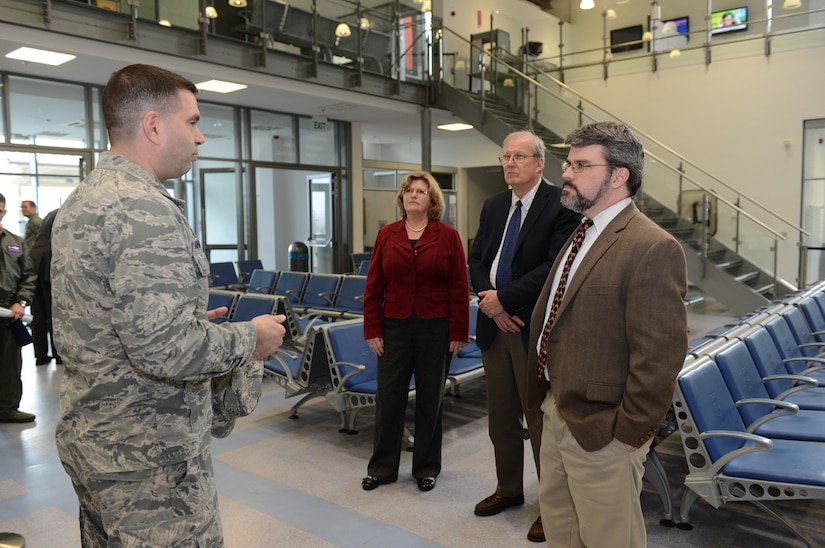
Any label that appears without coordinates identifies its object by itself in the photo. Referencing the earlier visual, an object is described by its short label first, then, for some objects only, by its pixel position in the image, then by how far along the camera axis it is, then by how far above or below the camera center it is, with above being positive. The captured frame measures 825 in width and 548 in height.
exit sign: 11.83 +2.01
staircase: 8.29 -0.69
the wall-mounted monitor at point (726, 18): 12.72 +4.46
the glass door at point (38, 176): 8.02 +0.70
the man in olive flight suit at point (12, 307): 4.35 -0.57
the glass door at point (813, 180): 10.59 +0.71
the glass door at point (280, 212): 14.45 +0.32
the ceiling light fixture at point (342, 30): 9.48 +3.08
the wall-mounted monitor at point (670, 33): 12.51 +4.00
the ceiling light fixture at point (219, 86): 8.70 +2.06
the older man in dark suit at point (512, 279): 2.74 -0.26
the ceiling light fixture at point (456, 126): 12.00 +1.95
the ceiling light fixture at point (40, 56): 6.97 +2.04
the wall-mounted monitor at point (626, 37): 13.66 +4.57
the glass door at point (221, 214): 10.80 +0.21
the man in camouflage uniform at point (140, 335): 1.30 -0.25
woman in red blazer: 3.23 -0.47
